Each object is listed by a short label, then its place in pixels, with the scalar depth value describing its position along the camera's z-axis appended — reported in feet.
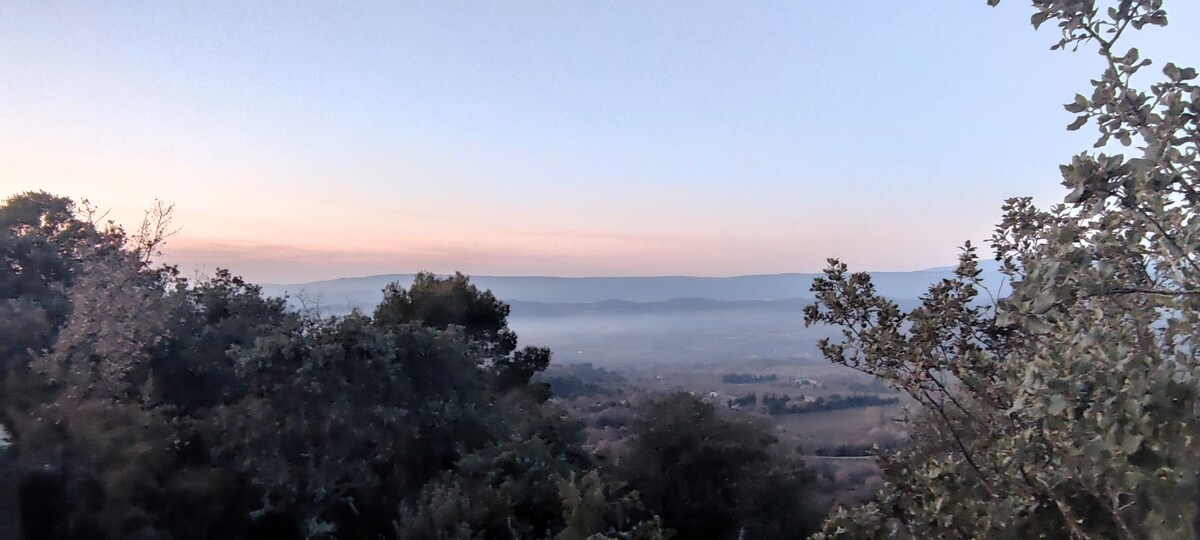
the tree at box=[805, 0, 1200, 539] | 7.05
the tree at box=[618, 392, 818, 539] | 41.45
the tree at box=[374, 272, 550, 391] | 56.13
